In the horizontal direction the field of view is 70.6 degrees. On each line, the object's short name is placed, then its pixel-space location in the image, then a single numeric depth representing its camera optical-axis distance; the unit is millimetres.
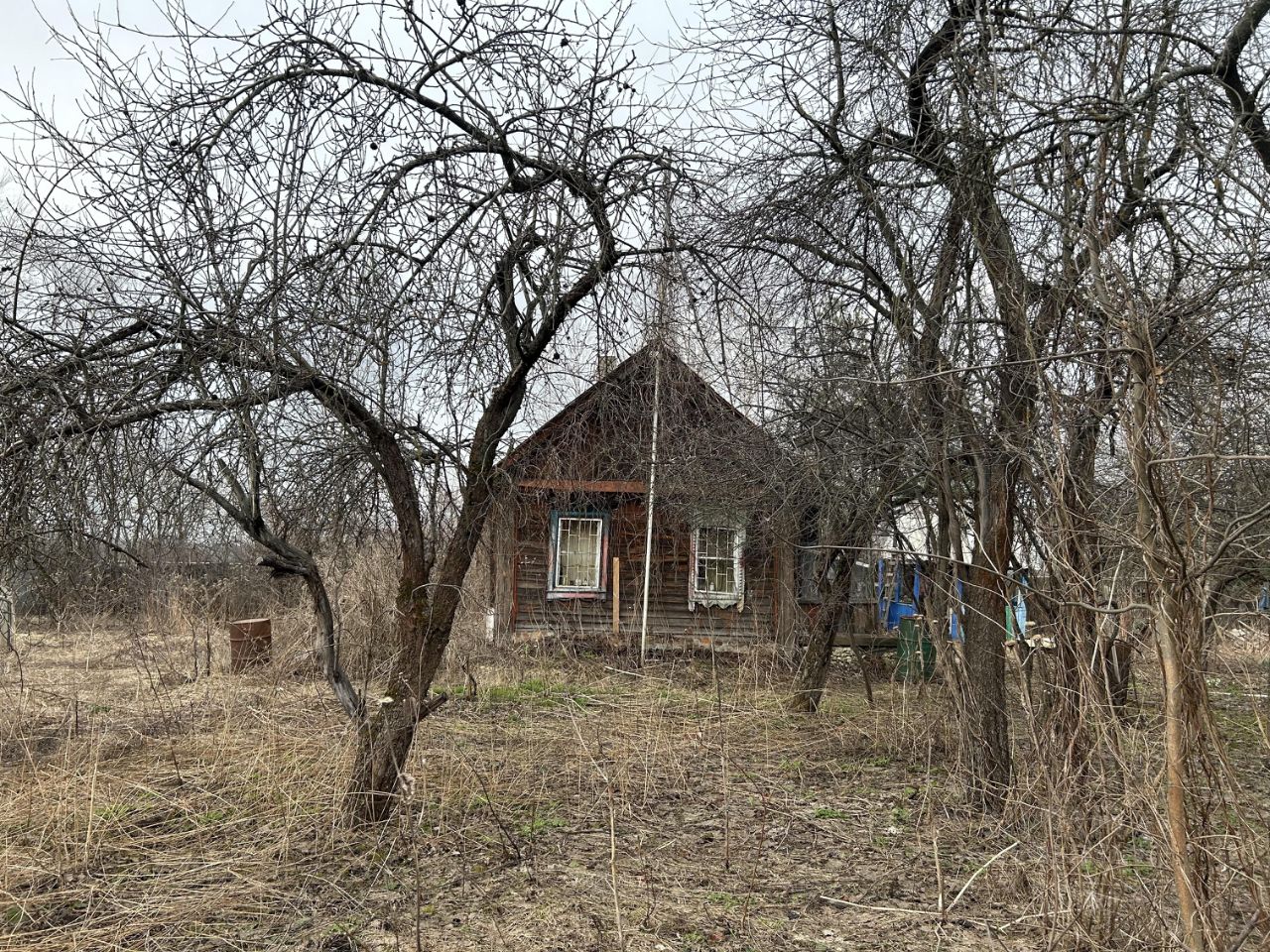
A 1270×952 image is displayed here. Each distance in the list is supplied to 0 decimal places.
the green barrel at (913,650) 10609
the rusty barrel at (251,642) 10367
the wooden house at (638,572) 11398
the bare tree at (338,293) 3445
